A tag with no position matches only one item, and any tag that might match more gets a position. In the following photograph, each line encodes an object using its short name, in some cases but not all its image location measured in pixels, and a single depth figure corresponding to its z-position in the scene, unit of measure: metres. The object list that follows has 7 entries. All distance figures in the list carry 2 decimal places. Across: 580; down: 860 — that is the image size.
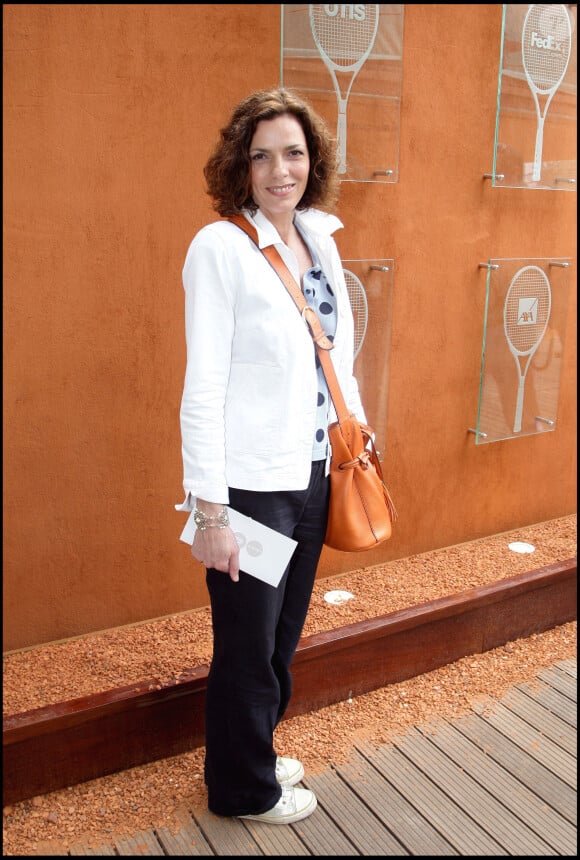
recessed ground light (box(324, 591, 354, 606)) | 3.07
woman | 1.72
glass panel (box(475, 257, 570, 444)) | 3.36
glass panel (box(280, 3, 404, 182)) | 2.62
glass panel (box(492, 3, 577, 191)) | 3.09
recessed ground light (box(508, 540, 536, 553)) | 3.58
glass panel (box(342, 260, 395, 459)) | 2.98
